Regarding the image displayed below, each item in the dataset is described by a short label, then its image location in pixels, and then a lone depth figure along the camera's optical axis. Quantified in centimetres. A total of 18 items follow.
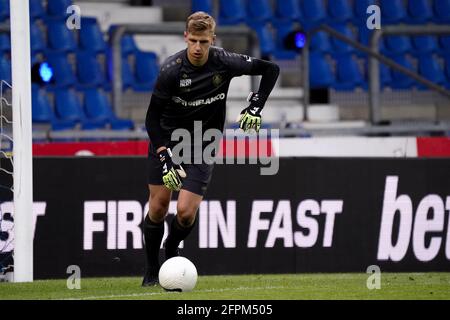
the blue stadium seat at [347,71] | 1875
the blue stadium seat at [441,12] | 1998
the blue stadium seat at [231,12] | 1828
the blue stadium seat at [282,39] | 1838
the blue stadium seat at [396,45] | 1936
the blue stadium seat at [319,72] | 1816
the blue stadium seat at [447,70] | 1958
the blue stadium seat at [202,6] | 1809
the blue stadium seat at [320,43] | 1888
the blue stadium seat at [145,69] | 1736
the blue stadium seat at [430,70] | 1933
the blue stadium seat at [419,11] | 1991
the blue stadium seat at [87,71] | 1684
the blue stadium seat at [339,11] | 1931
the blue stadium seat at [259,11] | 1866
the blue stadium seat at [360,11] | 1928
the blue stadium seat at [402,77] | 1883
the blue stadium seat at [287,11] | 1895
